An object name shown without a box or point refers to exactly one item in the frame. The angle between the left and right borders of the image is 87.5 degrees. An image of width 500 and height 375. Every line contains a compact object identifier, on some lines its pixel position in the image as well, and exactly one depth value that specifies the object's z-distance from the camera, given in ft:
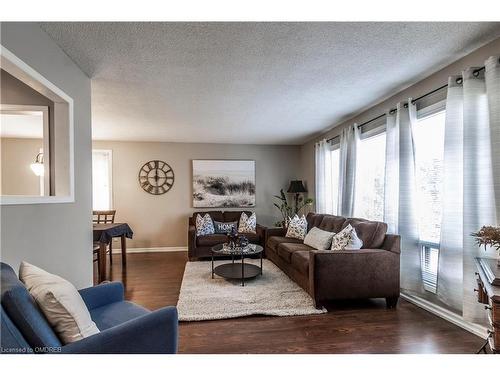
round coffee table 11.01
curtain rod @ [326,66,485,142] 6.98
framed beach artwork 18.76
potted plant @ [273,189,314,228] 19.19
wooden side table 4.21
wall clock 18.39
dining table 11.85
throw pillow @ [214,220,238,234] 16.71
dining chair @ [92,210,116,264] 16.03
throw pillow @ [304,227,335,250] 11.26
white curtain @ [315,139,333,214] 15.65
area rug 8.39
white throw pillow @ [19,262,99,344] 3.88
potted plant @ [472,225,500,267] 5.17
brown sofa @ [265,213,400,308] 8.73
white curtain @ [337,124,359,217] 12.68
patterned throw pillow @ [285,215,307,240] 14.30
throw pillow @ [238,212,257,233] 16.88
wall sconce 13.07
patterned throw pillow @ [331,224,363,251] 9.58
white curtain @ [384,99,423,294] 9.08
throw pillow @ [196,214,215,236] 16.19
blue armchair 3.26
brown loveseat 15.23
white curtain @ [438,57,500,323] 6.50
